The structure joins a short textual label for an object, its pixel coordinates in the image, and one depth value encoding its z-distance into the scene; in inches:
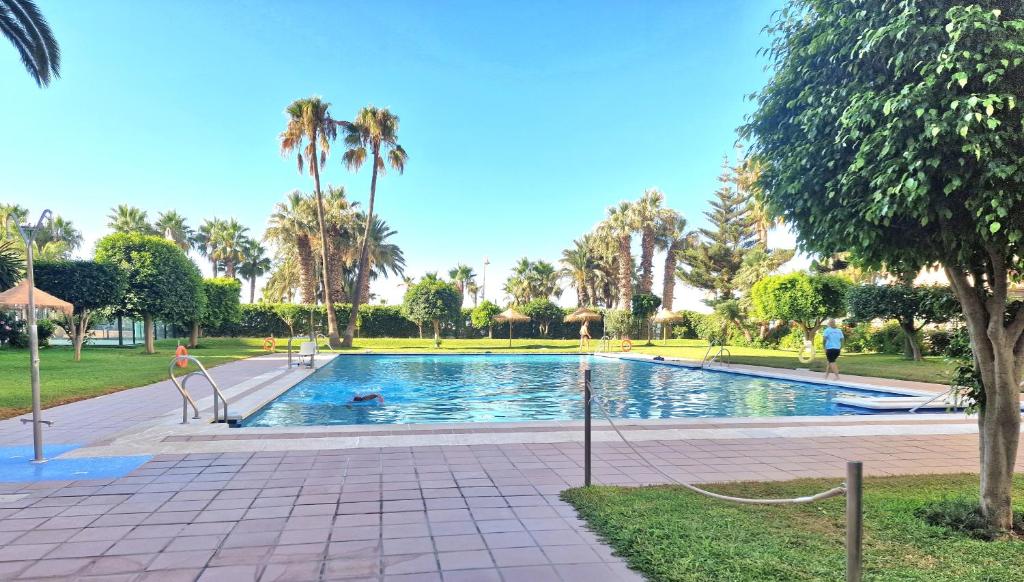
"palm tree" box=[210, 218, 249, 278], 1780.3
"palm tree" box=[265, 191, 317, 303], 1363.2
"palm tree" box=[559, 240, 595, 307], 1792.6
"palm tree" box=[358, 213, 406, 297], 1541.6
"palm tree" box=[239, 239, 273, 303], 1830.7
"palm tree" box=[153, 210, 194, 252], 1728.6
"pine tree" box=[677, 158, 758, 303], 1542.8
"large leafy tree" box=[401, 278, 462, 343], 1133.7
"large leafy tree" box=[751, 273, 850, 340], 826.2
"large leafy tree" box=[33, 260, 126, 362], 844.0
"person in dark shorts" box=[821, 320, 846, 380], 527.8
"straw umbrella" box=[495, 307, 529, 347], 1301.7
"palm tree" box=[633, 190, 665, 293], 1478.8
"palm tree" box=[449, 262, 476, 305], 2264.1
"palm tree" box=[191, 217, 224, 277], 1784.0
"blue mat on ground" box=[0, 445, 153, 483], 190.2
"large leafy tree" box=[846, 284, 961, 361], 658.5
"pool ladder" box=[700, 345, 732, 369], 714.1
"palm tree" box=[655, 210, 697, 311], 1546.5
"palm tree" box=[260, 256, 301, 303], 1665.8
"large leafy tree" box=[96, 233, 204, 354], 892.0
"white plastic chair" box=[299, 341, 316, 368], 660.7
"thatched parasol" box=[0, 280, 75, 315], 648.4
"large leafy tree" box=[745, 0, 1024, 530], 108.3
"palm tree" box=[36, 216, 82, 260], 1501.0
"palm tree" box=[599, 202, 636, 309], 1451.8
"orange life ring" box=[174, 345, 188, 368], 292.4
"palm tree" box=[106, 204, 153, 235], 1587.1
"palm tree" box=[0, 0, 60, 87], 481.4
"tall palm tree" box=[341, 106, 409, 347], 1064.2
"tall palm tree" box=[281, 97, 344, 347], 1022.4
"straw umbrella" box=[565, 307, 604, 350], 1336.1
